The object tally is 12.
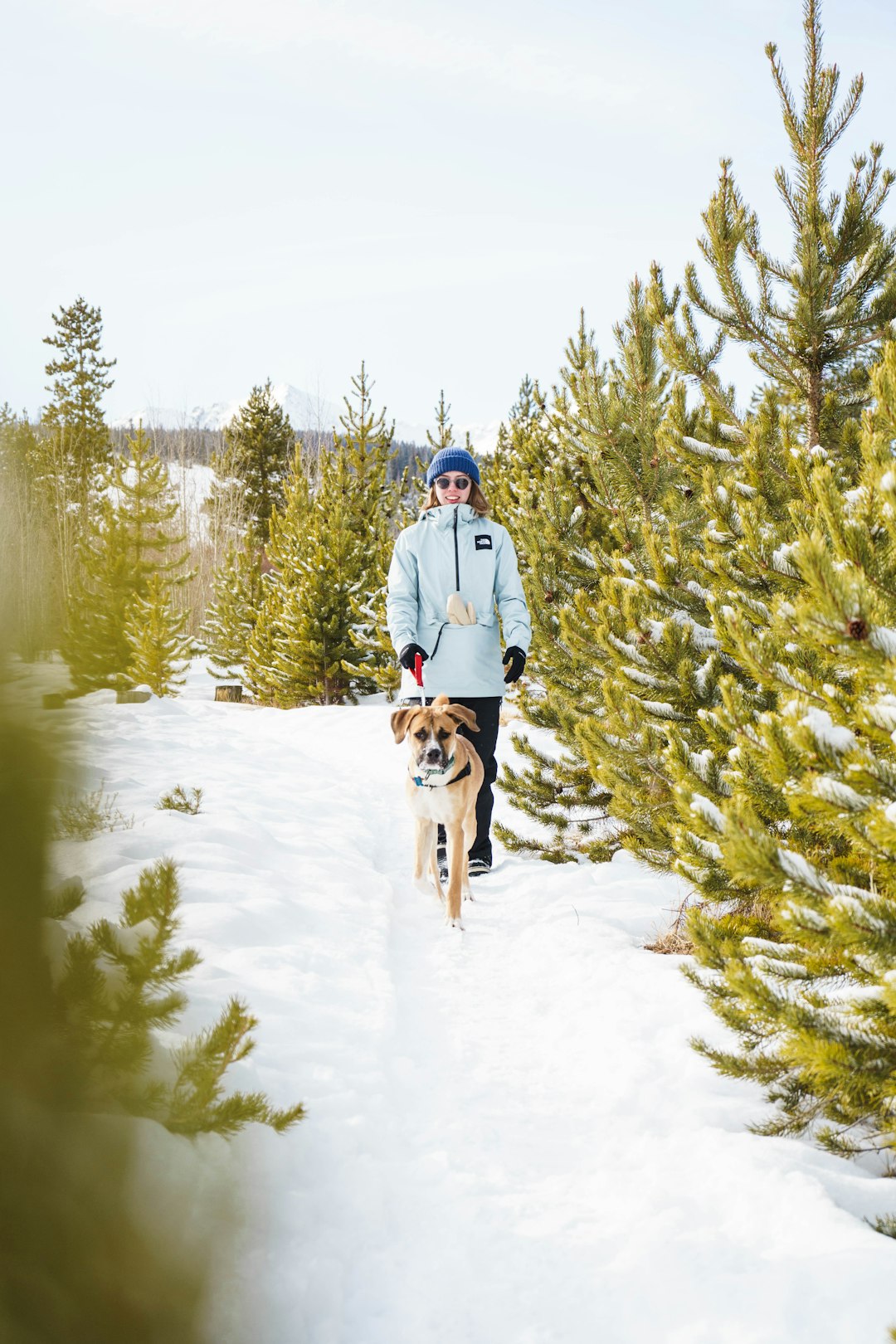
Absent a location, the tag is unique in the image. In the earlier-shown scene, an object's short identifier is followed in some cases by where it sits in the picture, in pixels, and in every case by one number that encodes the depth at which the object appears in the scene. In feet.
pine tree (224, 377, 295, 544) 114.42
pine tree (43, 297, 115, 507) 66.03
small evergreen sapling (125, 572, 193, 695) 46.55
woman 16.79
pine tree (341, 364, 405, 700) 49.39
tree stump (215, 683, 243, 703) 62.44
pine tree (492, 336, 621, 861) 19.54
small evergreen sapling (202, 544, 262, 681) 74.95
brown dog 14.70
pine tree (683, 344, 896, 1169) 6.19
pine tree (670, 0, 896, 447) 14.14
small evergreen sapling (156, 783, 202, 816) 17.52
